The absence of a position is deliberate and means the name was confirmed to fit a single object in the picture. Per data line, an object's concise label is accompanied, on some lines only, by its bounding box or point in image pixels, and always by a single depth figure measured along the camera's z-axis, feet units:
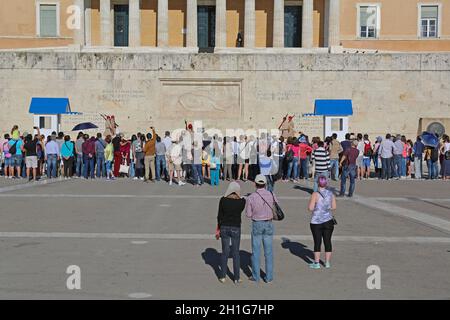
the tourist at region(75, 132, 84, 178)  78.54
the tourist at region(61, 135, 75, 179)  78.18
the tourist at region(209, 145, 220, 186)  72.28
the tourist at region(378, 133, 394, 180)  80.38
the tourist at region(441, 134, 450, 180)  82.89
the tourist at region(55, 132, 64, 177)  79.25
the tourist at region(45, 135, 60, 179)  76.48
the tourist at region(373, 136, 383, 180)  83.28
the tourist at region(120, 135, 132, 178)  81.15
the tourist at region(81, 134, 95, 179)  77.71
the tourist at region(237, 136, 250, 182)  75.42
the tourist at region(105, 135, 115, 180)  78.43
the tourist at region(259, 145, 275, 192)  62.03
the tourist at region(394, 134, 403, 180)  80.84
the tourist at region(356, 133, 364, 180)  80.59
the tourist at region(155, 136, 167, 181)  75.87
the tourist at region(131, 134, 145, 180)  78.48
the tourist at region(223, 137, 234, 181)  76.33
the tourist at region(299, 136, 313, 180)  77.66
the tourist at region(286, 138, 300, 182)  76.18
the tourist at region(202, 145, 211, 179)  72.84
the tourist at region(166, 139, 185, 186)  72.15
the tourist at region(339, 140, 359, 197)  60.49
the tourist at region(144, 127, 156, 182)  75.00
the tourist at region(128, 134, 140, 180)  81.21
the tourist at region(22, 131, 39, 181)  74.90
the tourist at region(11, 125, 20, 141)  80.69
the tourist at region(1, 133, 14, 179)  78.74
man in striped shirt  58.44
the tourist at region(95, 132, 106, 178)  78.35
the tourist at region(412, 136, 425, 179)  82.53
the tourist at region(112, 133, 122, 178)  79.84
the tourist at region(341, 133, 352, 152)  71.51
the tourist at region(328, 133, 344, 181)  71.46
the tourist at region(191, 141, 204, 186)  71.92
